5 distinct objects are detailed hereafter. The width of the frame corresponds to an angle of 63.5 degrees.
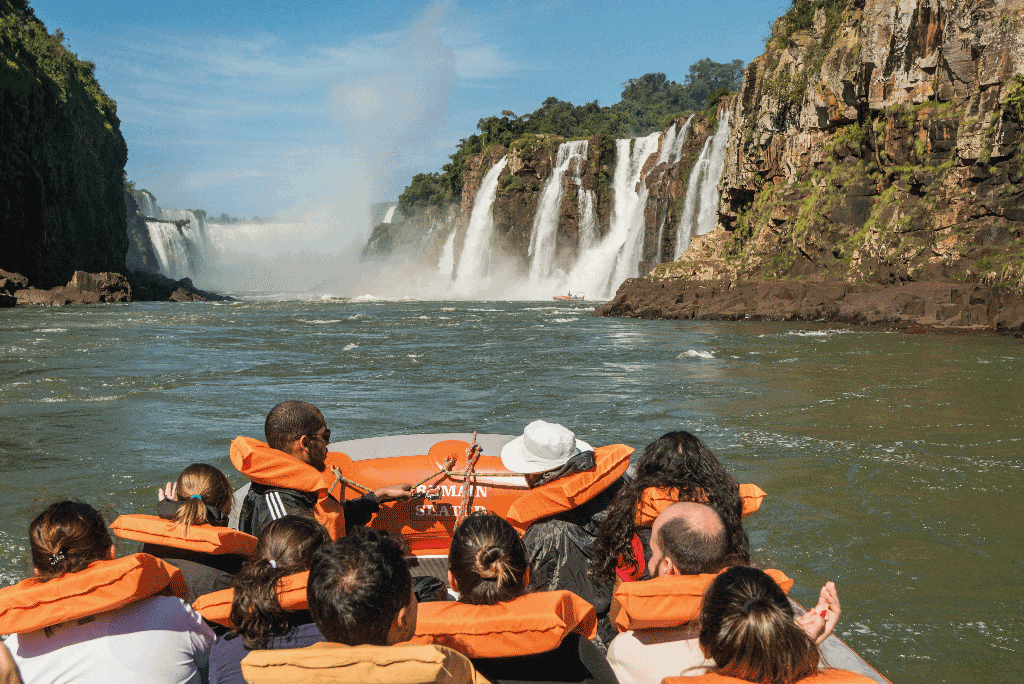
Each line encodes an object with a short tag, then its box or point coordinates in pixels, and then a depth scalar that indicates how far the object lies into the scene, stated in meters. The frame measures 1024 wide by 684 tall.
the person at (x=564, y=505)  3.21
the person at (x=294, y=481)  3.32
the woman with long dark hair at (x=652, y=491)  3.06
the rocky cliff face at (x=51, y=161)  41.44
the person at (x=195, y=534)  2.92
